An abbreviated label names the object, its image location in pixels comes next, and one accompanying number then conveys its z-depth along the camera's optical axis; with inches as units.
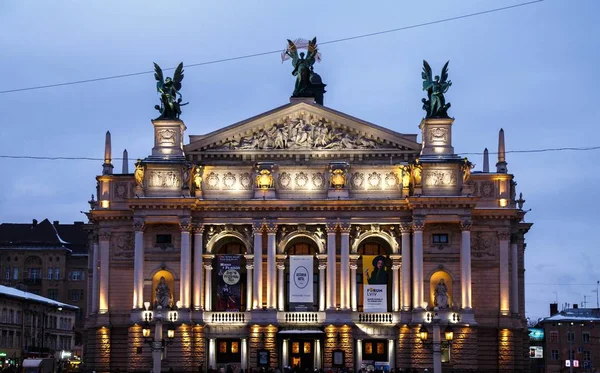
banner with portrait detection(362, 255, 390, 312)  3558.1
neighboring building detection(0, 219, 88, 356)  6102.4
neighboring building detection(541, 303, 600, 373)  5797.2
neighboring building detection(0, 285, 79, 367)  4736.7
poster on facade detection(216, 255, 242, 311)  3585.1
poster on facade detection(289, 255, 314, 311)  3572.8
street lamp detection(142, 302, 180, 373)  3056.1
